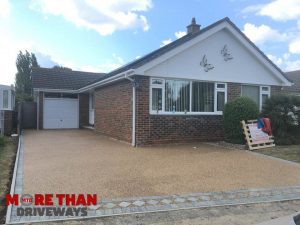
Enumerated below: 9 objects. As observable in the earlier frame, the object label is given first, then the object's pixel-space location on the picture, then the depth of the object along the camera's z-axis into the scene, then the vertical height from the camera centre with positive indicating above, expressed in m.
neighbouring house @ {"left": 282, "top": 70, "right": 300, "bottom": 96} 16.26 +2.31
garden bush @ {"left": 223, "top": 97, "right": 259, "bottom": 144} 9.16 -0.14
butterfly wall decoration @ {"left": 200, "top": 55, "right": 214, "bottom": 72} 9.93 +2.00
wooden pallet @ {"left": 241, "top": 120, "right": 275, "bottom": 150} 8.70 -1.17
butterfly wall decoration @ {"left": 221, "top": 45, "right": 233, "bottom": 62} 10.39 +2.58
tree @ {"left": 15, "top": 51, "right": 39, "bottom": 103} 31.43 +5.48
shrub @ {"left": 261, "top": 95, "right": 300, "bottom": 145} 9.46 -0.17
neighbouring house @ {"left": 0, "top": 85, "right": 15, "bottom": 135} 11.85 -0.01
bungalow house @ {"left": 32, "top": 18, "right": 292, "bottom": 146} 8.99 +1.09
